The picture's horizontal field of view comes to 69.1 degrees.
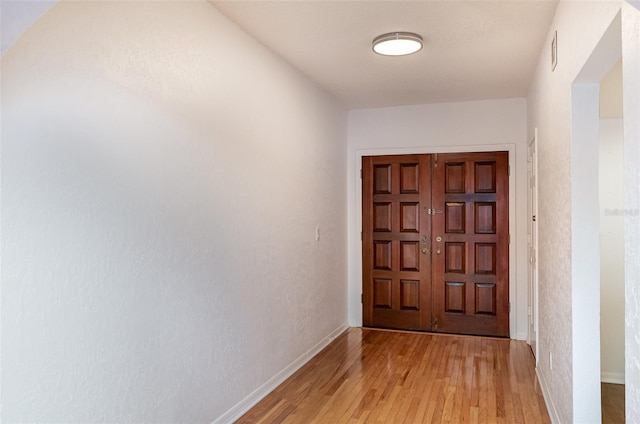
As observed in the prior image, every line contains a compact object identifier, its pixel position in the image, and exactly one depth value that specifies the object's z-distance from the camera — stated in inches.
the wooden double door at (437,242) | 197.0
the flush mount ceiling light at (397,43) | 121.9
